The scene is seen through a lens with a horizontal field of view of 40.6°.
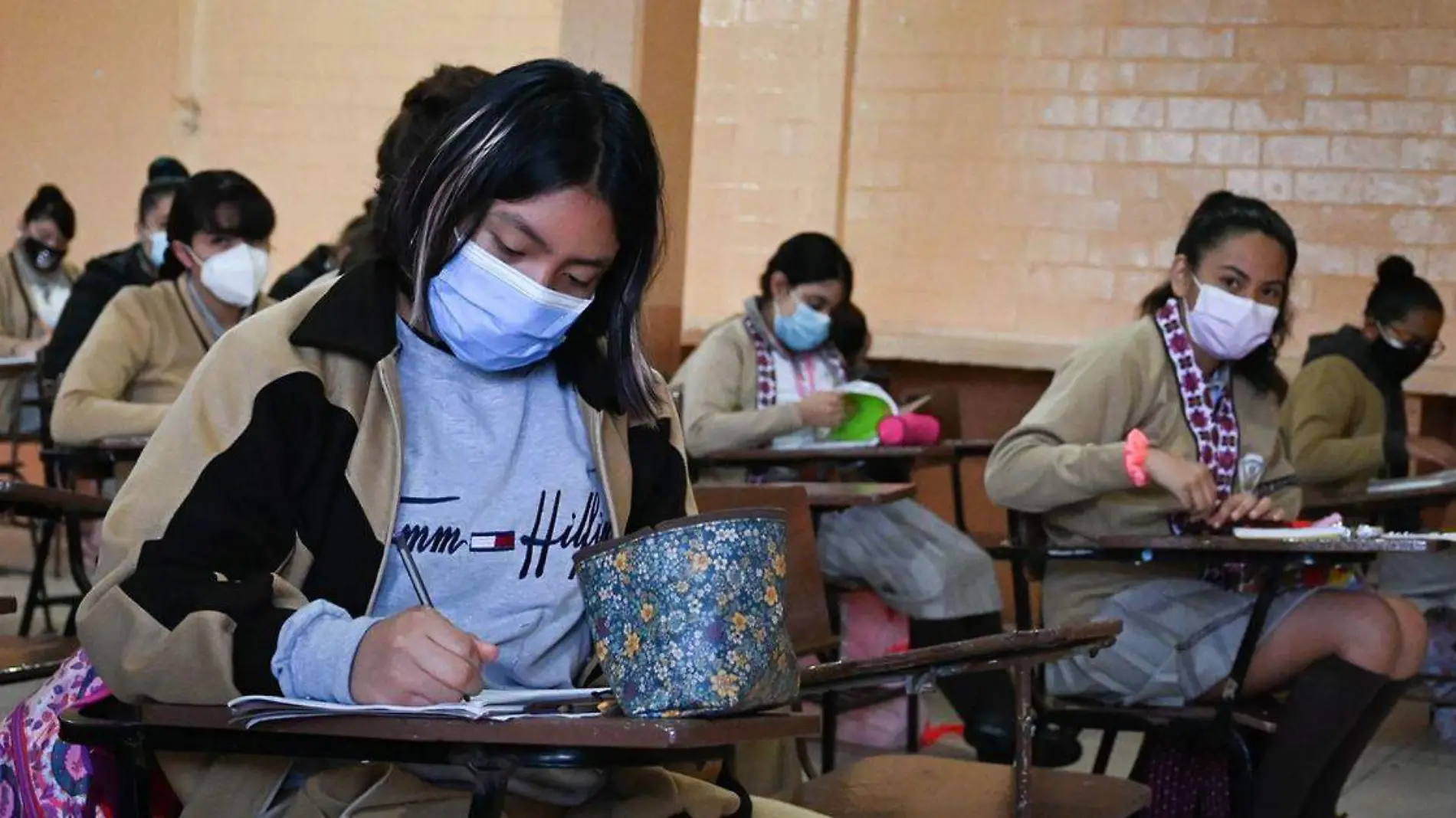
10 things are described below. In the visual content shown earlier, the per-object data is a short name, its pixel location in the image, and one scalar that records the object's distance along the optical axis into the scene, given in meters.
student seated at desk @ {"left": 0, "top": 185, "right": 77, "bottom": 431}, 8.24
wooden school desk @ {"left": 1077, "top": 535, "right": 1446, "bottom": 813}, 3.09
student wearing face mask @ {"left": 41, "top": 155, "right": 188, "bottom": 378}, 6.12
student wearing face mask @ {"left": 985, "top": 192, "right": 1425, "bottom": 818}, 3.42
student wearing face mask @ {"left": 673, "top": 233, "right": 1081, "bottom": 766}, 5.12
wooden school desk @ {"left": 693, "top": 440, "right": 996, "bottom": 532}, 5.19
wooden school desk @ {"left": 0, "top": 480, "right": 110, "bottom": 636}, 3.18
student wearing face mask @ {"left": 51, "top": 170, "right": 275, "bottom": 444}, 4.84
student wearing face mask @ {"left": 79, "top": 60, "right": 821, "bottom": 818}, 1.75
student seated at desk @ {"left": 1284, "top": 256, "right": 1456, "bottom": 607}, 5.57
